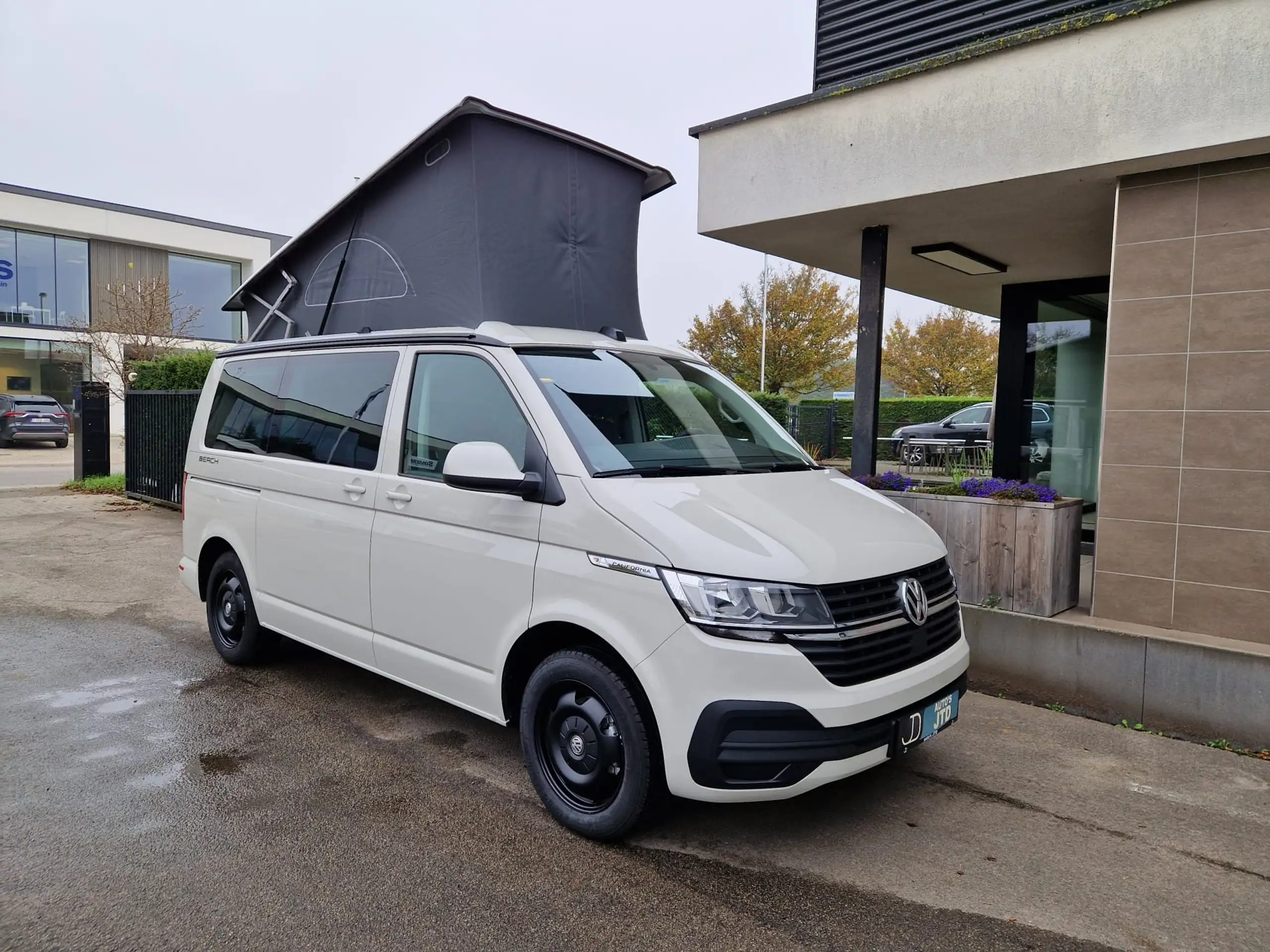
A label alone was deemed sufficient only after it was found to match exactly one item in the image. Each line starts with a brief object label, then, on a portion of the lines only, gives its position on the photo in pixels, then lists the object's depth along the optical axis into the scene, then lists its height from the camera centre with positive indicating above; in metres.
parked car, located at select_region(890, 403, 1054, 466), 17.11 +0.27
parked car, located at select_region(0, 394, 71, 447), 26.92 -0.26
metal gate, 13.07 -0.40
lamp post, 31.61 +2.56
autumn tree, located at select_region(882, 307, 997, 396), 34.34 +3.55
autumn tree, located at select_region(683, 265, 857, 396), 32.78 +4.08
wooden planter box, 5.41 -0.67
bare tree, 18.72 +2.16
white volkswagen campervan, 3.01 -0.55
